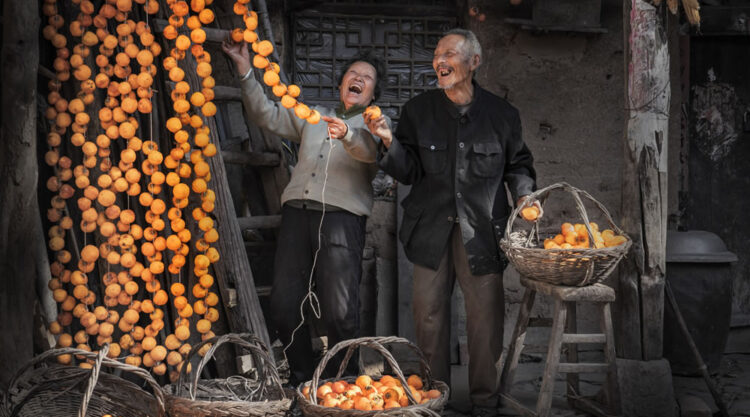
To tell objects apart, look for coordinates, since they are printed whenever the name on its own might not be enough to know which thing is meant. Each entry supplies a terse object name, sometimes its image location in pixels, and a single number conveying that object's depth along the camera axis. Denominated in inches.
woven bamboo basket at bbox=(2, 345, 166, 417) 112.8
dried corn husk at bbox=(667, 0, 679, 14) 152.9
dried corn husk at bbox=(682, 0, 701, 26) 151.3
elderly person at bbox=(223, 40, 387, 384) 157.4
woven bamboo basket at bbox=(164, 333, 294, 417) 115.0
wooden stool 143.9
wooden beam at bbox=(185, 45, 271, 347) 156.2
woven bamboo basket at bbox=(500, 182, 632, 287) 138.2
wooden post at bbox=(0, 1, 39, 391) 131.6
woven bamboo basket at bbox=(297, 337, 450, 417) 114.1
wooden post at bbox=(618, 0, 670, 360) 159.8
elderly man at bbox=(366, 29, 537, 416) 155.0
